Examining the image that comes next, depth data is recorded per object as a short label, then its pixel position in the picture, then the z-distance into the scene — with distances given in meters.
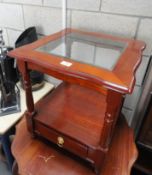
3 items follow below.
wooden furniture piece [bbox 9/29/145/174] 0.47
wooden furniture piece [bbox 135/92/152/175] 0.80
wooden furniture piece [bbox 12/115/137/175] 0.66
